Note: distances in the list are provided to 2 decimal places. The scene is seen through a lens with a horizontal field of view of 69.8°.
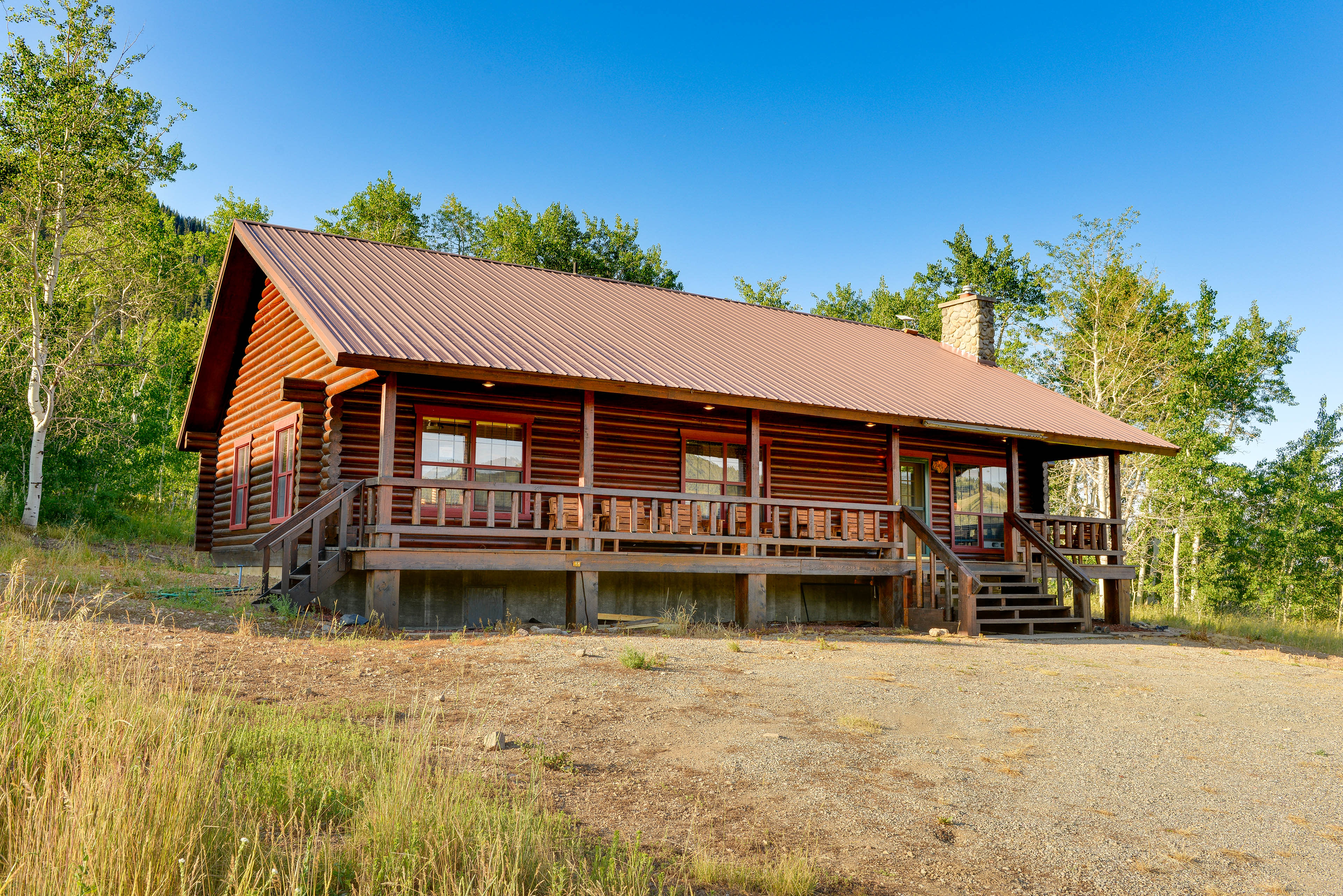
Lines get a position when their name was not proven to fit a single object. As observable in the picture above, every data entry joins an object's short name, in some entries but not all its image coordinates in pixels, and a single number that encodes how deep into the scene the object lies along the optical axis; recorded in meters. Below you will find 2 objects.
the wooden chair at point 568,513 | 16.25
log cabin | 14.25
